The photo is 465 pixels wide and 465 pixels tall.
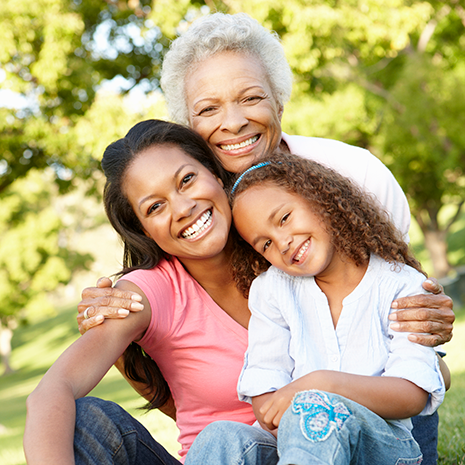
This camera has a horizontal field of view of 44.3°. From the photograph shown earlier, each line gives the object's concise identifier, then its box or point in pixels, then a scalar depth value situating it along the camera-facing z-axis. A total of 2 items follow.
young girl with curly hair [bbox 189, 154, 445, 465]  2.03
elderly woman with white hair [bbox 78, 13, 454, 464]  2.96
